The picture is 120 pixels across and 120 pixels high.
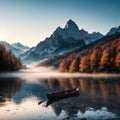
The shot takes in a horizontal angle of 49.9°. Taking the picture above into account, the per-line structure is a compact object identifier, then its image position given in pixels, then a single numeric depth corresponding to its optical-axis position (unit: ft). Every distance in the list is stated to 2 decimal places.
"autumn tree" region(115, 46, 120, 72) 241.41
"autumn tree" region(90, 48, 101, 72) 272.84
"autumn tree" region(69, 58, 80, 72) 310.07
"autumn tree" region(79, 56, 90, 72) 284.05
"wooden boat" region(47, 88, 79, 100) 107.39
